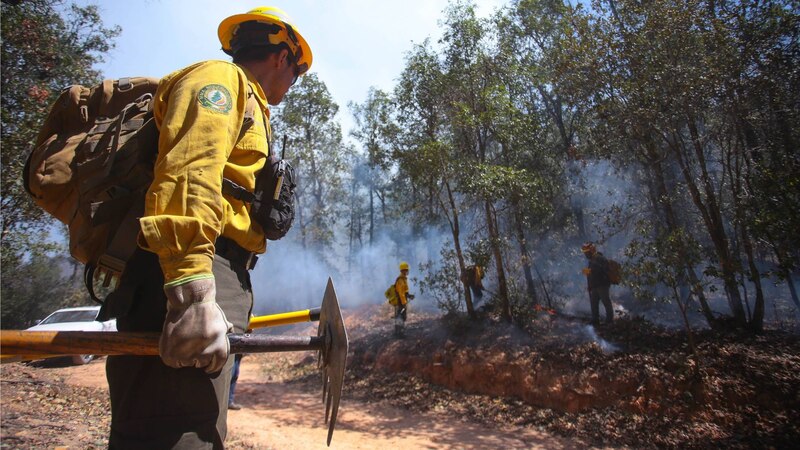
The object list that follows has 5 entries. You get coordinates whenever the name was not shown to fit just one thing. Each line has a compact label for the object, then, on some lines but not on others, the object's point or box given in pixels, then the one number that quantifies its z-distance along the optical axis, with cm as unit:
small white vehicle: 897
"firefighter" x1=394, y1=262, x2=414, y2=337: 1150
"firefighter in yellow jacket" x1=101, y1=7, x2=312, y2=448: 120
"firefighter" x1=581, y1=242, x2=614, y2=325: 933
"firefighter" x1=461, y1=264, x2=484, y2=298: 1036
